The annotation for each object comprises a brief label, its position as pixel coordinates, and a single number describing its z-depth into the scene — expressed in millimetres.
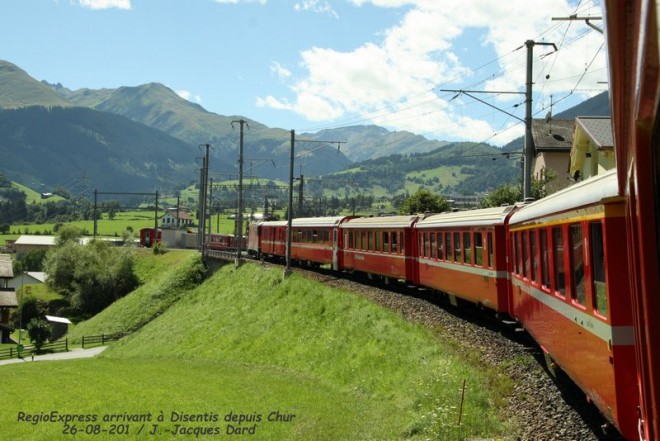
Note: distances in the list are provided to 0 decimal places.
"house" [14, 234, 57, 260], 131112
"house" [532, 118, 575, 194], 55938
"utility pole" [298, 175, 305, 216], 59288
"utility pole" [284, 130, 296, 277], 33769
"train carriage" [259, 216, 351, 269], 36000
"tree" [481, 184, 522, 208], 37875
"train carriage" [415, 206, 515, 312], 15791
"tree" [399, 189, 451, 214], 59219
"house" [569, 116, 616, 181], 31688
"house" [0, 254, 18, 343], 68438
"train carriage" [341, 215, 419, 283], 25281
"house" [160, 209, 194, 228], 172700
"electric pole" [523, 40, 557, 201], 19094
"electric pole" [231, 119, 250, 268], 42712
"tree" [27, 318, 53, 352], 57094
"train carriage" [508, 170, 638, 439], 5910
